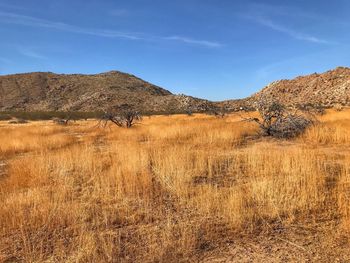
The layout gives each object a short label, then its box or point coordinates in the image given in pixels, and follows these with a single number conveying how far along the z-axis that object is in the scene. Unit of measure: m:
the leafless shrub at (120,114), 24.53
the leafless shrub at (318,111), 26.32
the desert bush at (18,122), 45.46
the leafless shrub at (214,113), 36.19
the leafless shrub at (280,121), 14.85
